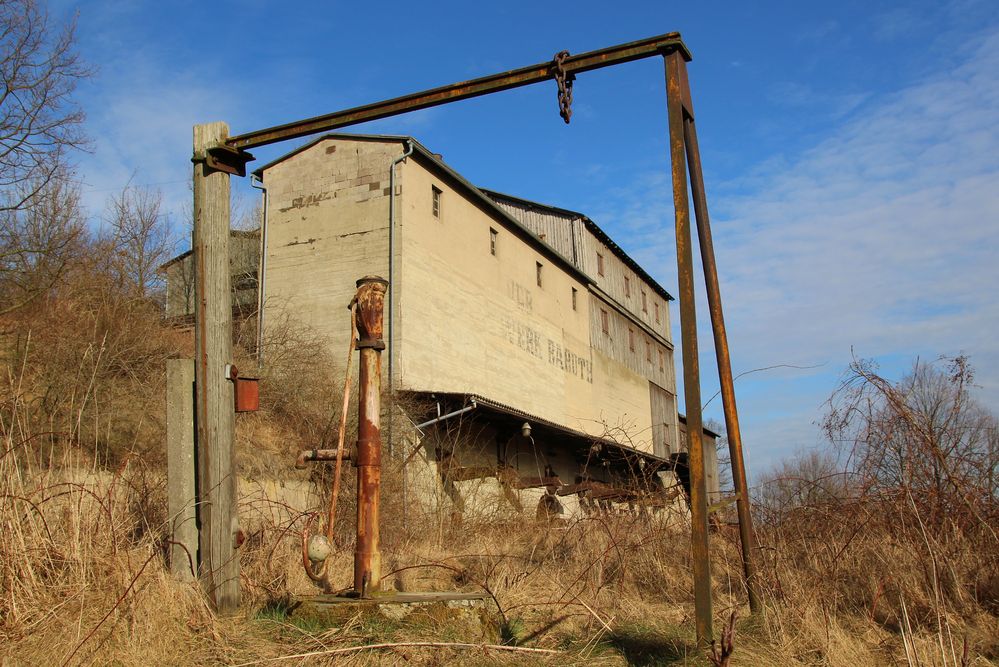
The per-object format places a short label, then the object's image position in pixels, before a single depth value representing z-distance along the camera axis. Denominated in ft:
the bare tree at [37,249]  42.50
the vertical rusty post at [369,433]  18.39
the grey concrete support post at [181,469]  19.62
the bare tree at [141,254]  68.39
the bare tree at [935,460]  20.35
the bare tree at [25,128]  44.14
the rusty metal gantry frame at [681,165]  15.79
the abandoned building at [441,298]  54.70
